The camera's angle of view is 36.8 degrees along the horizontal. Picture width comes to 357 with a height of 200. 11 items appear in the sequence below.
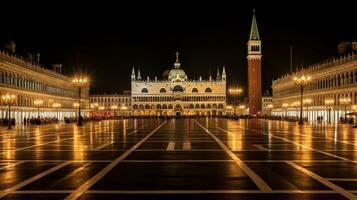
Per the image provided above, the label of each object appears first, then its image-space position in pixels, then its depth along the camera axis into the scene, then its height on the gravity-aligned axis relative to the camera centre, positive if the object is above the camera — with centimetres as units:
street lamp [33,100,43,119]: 10666 +159
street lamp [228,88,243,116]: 11712 +441
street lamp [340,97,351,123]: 8715 +146
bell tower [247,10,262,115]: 16250 +1227
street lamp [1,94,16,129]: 8294 +182
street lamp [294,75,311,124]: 7628 +443
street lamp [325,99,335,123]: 9974 +139
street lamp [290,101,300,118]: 12712 +121
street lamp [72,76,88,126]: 7854 +436
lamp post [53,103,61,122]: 12684 +138
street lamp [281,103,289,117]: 14350 +106
